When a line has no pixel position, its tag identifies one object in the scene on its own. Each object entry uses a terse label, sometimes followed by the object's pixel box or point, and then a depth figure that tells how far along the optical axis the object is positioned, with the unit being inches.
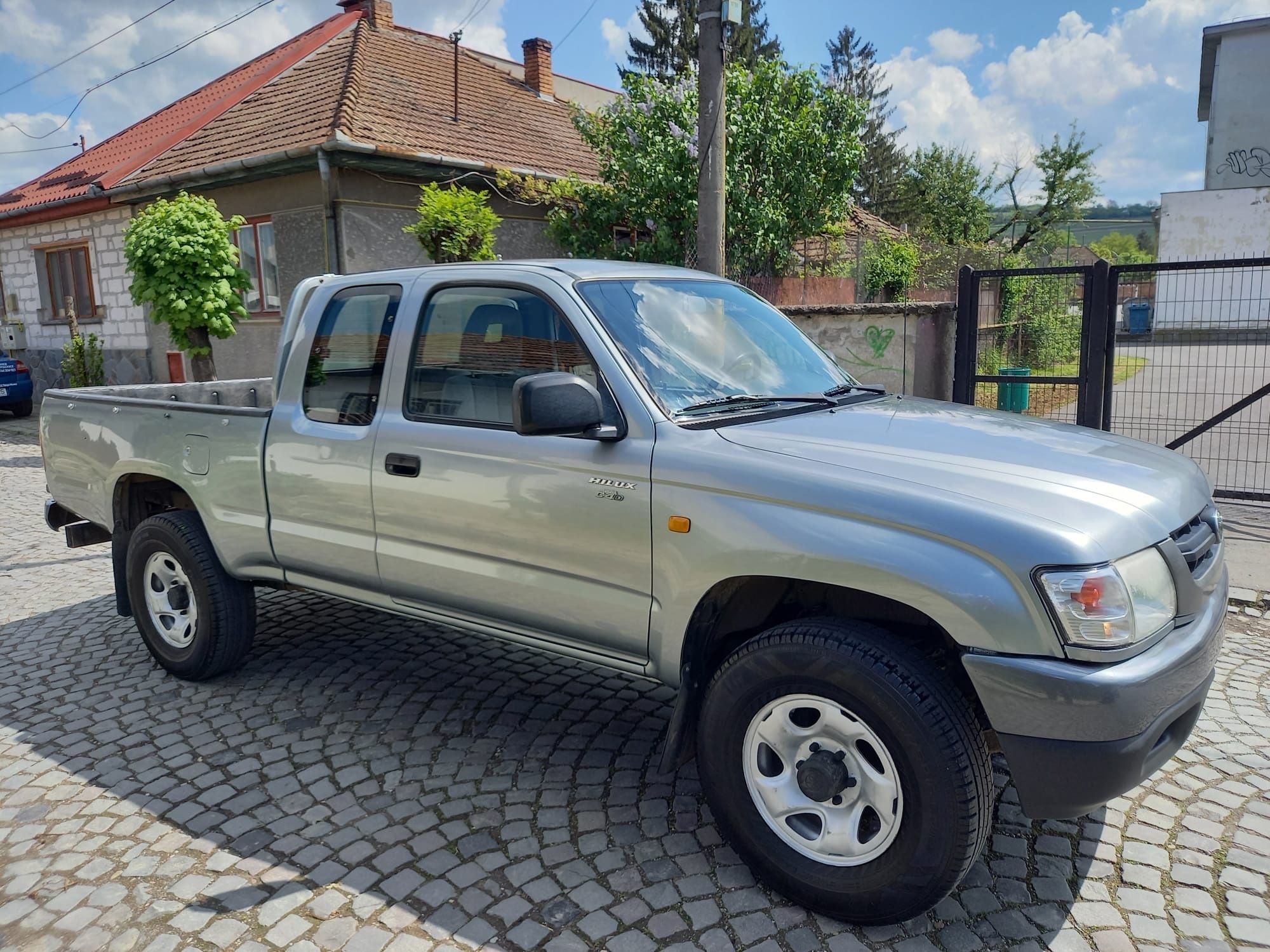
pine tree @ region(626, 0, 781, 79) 1508.4
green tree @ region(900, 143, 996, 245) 1378.0
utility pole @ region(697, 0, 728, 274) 283.9
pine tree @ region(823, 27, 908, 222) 1850.4
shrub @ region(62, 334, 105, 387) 683.4
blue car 668.7
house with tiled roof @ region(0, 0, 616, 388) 539.2
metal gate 299.6
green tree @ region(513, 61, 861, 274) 492.4
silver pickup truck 99.0
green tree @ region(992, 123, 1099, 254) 1369.3
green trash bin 342.0
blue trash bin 339.6
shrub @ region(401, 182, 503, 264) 415.2
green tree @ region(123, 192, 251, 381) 468.8
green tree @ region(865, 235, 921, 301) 708.0
